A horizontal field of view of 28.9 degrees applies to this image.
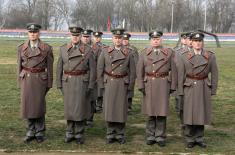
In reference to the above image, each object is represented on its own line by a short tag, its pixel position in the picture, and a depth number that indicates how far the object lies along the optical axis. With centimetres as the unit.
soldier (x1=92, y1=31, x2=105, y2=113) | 989
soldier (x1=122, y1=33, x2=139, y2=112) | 1052
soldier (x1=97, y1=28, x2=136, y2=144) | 813
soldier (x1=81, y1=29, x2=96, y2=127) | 913
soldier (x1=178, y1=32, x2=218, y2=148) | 789
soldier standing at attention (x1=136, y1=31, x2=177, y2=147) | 798
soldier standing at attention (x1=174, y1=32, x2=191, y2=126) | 1042
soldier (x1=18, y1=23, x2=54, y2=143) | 798
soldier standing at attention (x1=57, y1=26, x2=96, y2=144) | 802
